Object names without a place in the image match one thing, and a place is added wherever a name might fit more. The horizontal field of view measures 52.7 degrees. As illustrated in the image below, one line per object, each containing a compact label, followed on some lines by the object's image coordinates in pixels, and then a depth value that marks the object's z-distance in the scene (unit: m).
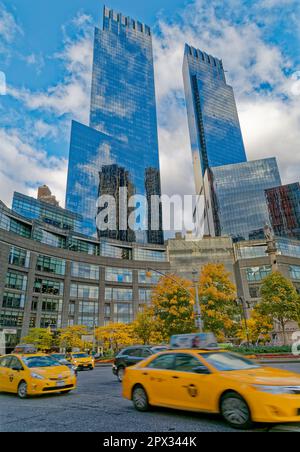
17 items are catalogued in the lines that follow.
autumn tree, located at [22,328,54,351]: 52.10
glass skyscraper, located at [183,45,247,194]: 163.50
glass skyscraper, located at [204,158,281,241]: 117.59
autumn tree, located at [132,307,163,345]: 42.15
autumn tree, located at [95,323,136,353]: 51.72
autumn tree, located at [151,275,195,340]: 29.81
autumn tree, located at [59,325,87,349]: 54.41
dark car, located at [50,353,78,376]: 21.33
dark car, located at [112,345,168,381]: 14.70
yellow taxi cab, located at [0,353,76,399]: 9.48
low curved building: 57.66
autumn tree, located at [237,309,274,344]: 35.53
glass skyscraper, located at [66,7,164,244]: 118.44
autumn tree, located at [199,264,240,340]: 29.25
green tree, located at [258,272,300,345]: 32.41
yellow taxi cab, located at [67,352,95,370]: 25.28
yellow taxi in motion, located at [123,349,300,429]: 4.98
